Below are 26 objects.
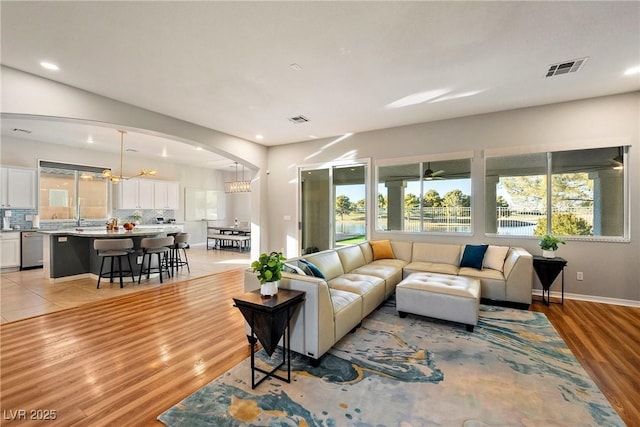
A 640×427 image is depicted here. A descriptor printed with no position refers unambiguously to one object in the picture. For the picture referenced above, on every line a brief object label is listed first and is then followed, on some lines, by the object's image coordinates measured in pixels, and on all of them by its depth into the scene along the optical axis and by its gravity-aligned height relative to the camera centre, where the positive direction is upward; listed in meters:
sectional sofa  2.46 -0.85
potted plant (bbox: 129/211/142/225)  7.15 -0.16
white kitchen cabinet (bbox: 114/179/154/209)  8.34 +0.60
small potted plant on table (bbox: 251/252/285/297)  2.29 -0.49
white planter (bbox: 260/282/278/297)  2.31 -0.63
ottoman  3.11 -0.99
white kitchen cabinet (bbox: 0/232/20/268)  5.97 -0.81
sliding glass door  6.03 +0.17
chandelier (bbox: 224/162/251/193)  8.71 +0.83
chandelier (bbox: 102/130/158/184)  6.02 +0.86
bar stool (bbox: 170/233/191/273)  5.97 -0.70
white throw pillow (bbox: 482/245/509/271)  4.26 -0.67
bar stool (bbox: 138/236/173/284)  5.21 -0.66
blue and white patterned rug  1.83 -1.34
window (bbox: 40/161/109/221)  6.96 +0.54
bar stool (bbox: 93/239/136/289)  4.81 -0.62
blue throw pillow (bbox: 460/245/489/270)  4.29 -0.66
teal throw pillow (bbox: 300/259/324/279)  3.04 -0.63
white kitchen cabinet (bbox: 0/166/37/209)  6.12 +0.57
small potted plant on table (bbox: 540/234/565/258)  4.04 -0.44
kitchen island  5.18 -0.75
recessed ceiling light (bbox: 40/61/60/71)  3.06 +1.65
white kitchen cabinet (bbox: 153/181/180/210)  9.26 +0.63
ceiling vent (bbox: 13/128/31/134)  5.80 +1.74
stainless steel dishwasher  6.24 -0.85
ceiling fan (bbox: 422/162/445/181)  5.18 +0.75
